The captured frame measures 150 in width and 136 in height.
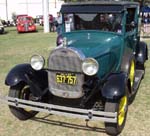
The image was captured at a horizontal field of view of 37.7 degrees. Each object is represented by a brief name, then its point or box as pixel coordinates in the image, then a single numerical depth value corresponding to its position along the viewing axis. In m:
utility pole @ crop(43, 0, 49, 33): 17.78
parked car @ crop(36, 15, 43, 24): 28.91
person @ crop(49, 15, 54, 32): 19.30
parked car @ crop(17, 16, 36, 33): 18.82
